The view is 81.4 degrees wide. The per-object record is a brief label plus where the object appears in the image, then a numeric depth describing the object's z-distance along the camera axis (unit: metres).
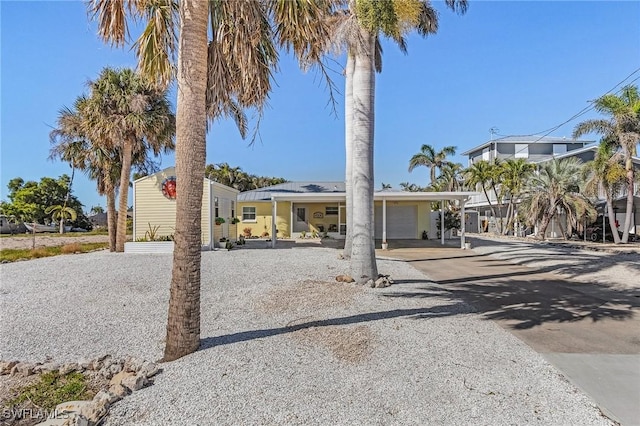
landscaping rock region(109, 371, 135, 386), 3.74
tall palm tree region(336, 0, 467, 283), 8.39
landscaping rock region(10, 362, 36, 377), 4.14
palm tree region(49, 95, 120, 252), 16.39
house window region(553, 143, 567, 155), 44.25
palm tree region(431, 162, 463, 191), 42.31
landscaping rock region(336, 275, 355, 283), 8.94
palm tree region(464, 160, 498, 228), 32.07
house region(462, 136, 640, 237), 44.00
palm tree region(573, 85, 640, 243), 19.88
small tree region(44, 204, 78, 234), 44.06
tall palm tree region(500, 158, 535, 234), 29.77
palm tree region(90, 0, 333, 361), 4.30
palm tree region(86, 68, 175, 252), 15.16
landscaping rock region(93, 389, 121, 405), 3.25
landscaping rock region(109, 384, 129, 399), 3.43
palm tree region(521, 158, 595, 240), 24.38
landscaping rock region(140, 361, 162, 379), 3.83
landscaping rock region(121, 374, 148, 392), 3.56
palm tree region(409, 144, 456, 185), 44.22
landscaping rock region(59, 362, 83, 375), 4.13
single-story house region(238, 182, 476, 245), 24.92
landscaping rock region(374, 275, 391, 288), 8.48
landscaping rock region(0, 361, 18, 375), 4.17
